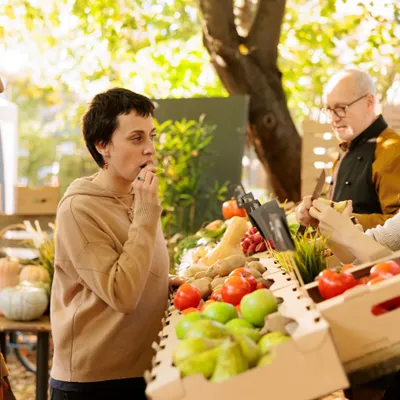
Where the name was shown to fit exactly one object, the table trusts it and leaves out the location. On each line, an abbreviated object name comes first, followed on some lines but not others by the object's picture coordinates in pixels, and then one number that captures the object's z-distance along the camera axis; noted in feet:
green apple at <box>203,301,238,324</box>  6.84
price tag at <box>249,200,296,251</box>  6.46
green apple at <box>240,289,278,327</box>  6.56
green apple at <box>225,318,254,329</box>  6.58
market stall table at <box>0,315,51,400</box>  13.26
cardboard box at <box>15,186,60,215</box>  20.29
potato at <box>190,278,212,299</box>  9.00
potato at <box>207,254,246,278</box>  9.93
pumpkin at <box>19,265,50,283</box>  15.66
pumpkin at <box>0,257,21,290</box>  15.61
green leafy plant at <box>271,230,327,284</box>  7.84
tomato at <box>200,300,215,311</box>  7.97
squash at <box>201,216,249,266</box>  11.97
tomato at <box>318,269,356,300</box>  6.54
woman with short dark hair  7.73
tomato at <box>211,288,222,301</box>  8.25
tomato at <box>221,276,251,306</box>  7.69
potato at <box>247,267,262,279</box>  8.43
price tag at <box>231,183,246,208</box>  9.96
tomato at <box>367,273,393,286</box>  6.47
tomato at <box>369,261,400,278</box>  6.72
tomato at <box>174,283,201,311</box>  8.05
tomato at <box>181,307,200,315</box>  7.69
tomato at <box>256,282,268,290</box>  7.96
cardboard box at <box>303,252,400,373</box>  6.02
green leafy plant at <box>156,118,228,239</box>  21.67
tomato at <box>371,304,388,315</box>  6.39
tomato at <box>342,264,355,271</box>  7.64
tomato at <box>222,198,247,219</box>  14.03
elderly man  12.71
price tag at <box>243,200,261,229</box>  9.52
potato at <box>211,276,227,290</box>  9.20
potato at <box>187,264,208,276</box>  10.85
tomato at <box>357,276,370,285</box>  6.89
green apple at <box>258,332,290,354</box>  5.79
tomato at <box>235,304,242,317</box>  7.34
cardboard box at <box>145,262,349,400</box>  5.34
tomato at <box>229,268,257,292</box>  7.90
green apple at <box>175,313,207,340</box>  6.55
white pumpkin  13.82
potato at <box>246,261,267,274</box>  8.92
